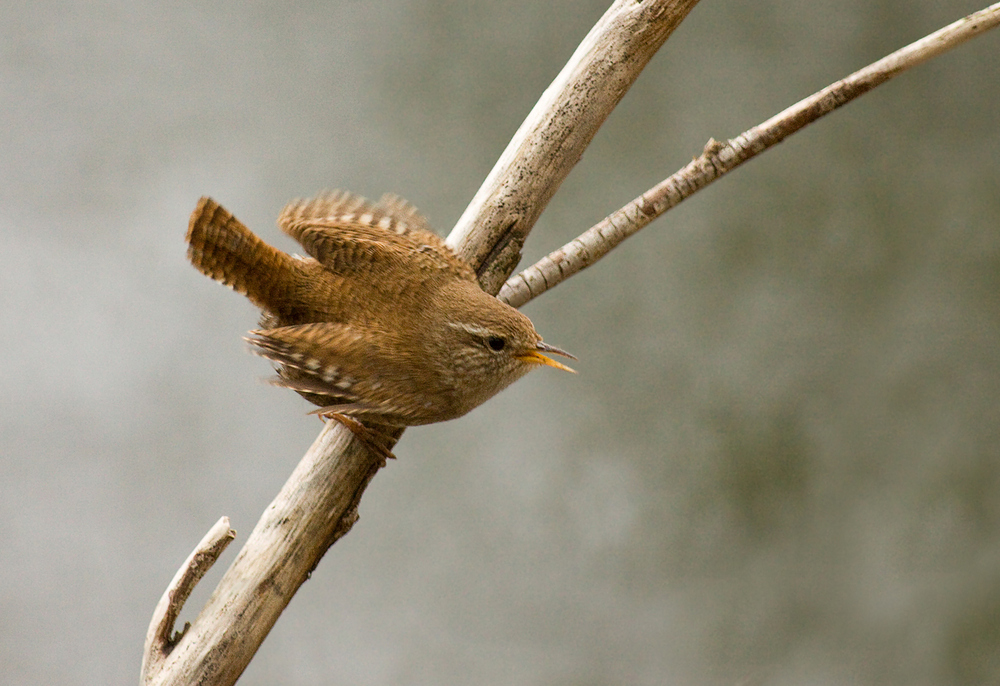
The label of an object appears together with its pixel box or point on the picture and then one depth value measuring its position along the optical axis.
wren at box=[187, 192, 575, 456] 4.25
